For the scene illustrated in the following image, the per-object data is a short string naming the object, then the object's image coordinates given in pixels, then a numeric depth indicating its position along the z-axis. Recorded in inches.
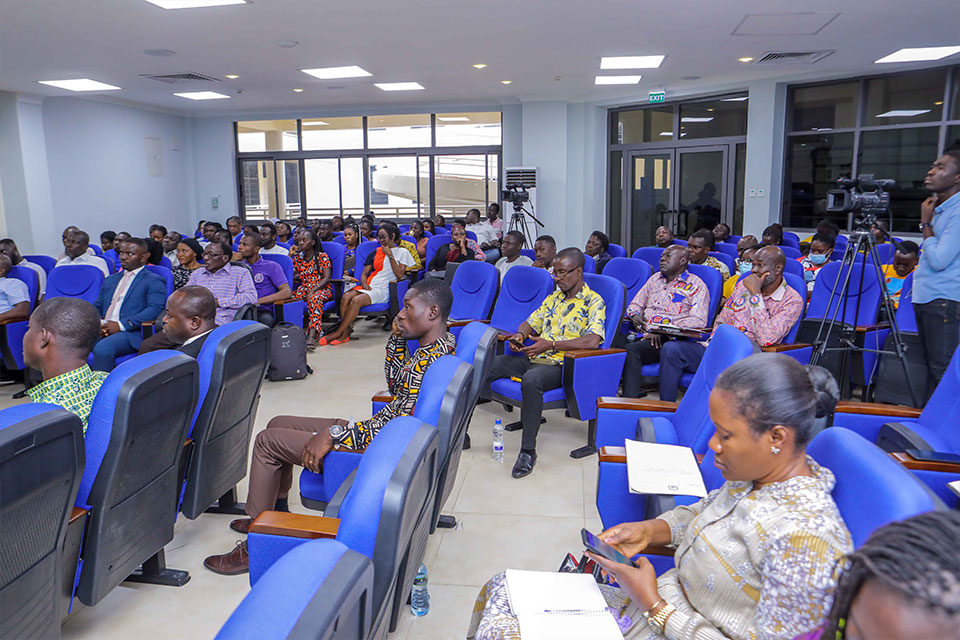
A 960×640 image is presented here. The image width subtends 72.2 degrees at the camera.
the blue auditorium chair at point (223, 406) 96.7
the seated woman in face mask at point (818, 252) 233.8
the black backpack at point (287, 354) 205.9
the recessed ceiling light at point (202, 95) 416.5
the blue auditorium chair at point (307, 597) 29.2
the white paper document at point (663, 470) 73.1
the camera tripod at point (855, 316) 148.9
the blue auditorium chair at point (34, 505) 56.4
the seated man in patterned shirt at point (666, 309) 167.2
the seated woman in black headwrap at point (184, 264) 208.2
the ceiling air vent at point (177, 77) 345.1
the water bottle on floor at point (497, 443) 146.5
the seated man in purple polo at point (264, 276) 217.6
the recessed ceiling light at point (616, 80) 373.6
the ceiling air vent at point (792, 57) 302.7
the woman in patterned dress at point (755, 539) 46.9
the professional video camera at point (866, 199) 154.6
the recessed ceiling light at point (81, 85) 351.9
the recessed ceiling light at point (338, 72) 340.2
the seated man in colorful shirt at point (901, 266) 187.6
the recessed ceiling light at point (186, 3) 210.7
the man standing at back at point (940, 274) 126.9
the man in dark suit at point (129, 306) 183.3
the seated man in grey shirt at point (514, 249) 244.7
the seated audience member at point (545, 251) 212.5
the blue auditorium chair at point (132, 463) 73.5
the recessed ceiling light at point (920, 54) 293.4
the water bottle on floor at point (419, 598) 90.7
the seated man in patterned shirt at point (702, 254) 211.9
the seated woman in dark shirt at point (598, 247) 257.8
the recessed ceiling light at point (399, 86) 393.7
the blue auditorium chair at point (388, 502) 45.7
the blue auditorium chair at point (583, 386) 144.6
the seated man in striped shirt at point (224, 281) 195.9
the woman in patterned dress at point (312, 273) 261.1
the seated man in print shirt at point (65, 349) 84.7
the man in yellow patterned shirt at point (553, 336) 142.5
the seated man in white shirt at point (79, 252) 245.3
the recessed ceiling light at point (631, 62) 318.7
